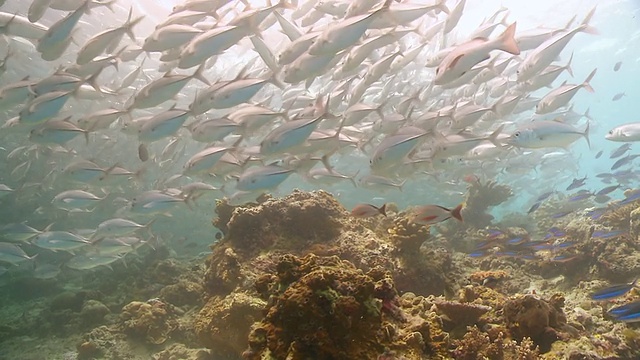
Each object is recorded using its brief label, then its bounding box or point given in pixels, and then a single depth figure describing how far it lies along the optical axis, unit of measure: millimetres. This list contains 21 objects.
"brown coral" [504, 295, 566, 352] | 3621
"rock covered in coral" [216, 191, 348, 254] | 5902
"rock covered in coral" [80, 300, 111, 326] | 8594
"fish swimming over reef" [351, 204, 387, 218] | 5207
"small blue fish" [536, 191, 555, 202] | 10453
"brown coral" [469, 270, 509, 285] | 5676
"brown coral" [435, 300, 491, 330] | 3969
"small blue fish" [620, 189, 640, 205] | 6936
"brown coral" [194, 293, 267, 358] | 4730
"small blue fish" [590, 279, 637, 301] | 3850
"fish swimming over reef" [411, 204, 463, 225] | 4582
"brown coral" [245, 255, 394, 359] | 2508
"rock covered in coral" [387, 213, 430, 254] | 5801
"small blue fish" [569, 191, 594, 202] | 9340
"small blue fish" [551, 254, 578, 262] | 6547
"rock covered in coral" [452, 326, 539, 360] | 3244
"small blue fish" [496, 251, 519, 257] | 7027
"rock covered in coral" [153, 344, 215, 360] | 5733
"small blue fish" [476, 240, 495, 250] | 7200
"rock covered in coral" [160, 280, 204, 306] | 8102
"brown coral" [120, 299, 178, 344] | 6812
